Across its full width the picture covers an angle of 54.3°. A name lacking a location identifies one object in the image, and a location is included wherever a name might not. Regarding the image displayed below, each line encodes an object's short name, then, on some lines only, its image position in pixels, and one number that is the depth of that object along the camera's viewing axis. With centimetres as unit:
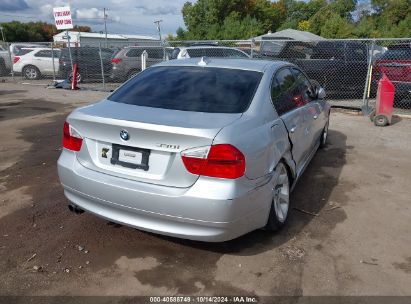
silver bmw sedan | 289
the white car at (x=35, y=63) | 1891
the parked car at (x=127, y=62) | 1502
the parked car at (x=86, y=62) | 1664
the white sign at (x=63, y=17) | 1534
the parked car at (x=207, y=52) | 1238
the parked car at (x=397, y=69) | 982
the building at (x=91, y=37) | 4181
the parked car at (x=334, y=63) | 1129
